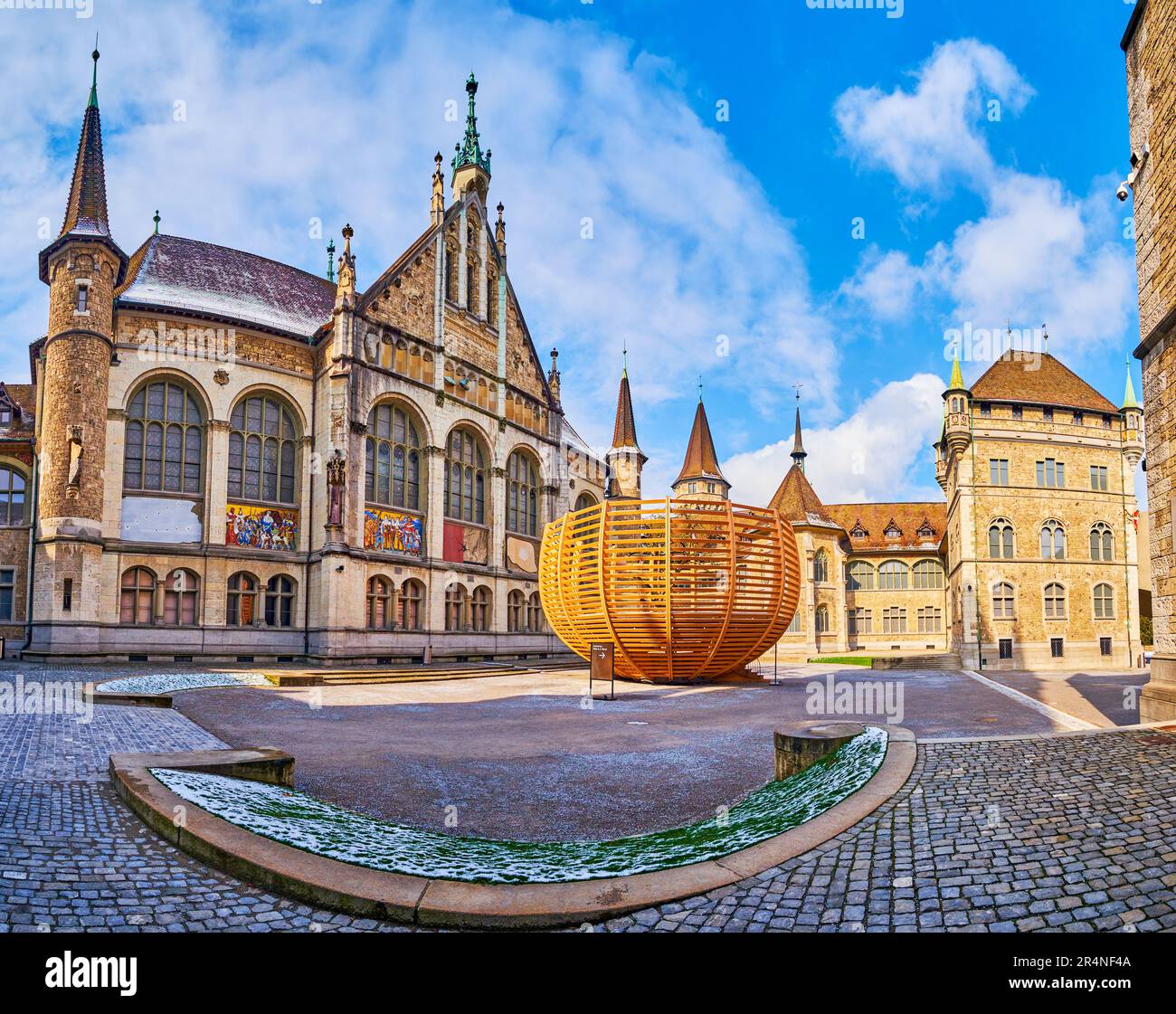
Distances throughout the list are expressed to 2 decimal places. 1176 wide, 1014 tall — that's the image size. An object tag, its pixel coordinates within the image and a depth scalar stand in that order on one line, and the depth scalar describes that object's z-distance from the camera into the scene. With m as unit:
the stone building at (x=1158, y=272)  10.75
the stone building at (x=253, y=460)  27.61
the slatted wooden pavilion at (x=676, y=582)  20.86
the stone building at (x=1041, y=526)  48.94
